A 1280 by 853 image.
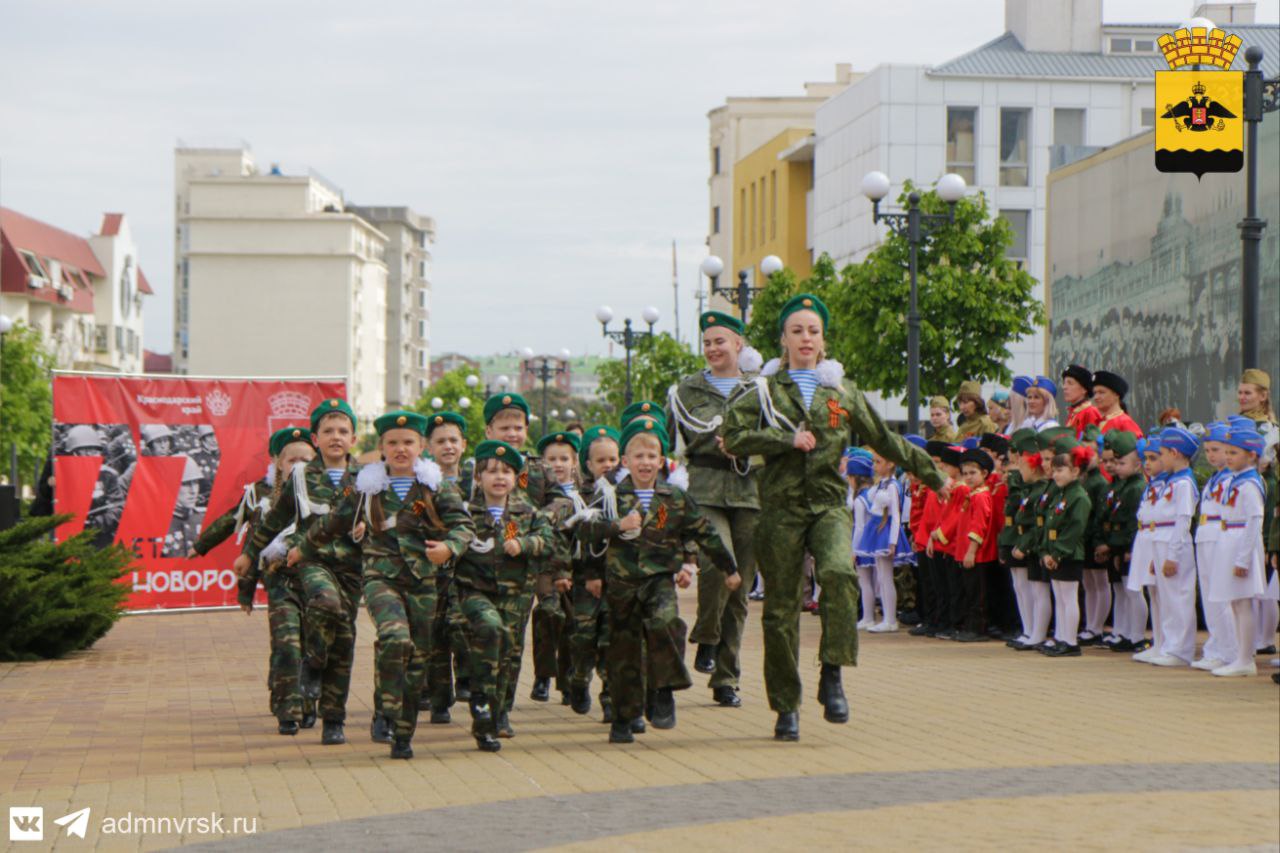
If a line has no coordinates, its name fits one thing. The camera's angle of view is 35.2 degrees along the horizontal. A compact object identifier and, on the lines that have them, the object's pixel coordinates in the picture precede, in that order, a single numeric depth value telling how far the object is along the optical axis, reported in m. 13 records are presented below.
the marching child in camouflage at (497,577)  10.49
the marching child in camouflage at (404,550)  10.30
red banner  22.75
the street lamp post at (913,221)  24.06
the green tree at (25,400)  70.31
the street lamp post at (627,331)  45.19
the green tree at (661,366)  54.44
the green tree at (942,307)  32.06
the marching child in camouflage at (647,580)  10.77
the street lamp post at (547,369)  54.09
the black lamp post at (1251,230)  18.81
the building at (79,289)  108.50
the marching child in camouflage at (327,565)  11.23
